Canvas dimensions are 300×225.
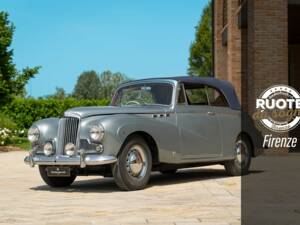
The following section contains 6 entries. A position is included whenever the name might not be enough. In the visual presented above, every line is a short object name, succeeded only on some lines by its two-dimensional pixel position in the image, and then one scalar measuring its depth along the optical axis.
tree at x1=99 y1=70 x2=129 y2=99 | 90.67
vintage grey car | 9.31
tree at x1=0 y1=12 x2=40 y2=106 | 23.89
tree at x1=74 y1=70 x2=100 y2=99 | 88.31
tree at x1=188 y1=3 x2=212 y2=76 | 51.12
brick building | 16.38
